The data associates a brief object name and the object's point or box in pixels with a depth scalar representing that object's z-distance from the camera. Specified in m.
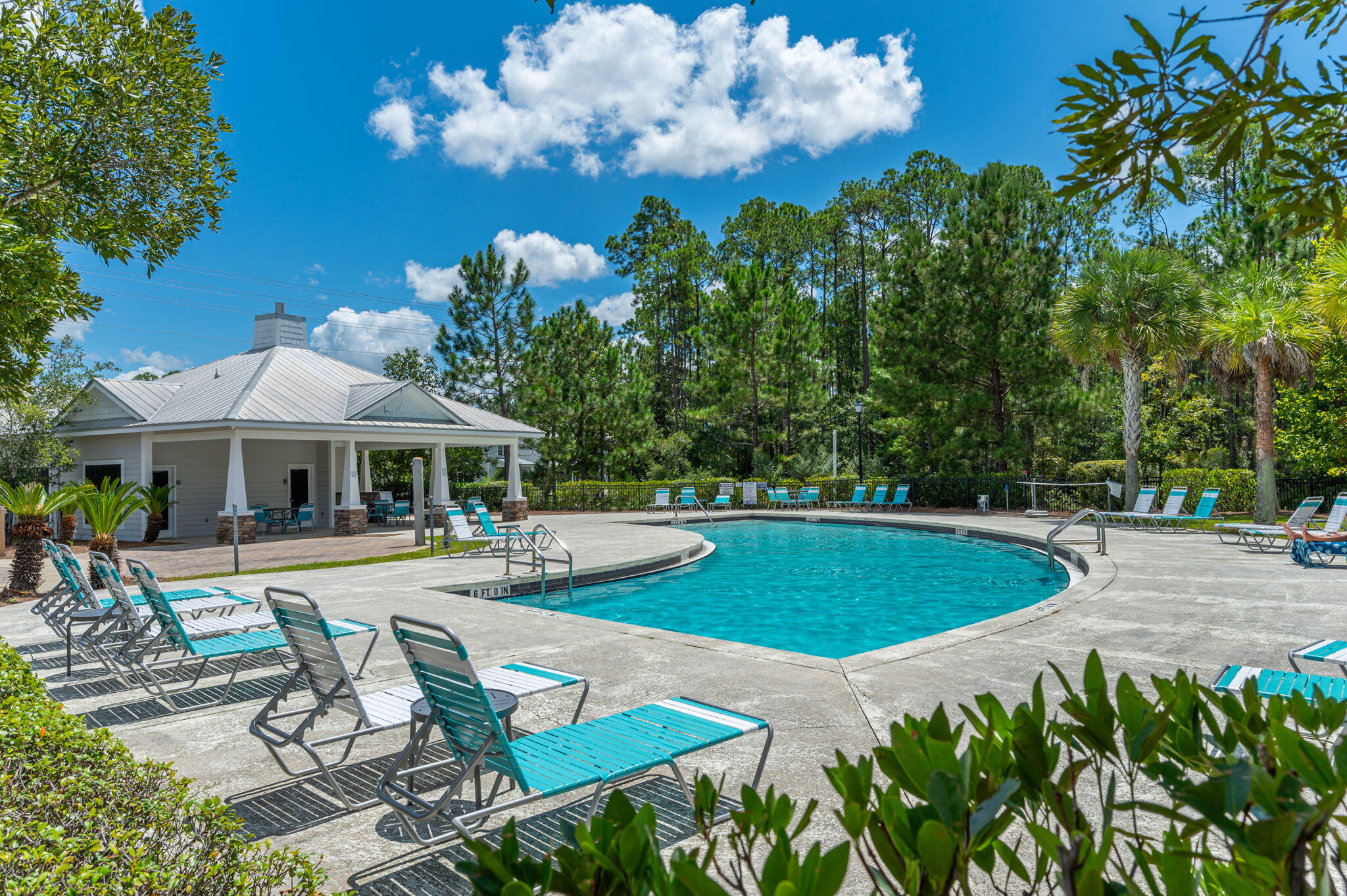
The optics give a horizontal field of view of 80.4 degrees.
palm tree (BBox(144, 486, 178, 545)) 19.30
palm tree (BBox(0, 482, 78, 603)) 9.84
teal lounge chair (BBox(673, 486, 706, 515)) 25.22
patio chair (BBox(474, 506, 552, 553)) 13.01
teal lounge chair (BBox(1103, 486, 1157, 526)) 17.91
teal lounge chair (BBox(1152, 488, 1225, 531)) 16.50
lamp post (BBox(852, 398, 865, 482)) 25.78
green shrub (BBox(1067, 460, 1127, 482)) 21.52
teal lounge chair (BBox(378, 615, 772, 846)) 2.88
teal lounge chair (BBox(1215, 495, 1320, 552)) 12.90
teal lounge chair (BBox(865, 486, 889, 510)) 24.78
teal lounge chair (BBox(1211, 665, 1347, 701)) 3.94
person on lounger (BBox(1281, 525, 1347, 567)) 10.84
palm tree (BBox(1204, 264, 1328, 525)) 17.05
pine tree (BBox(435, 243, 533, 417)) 34.41
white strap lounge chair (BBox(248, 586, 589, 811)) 3.58
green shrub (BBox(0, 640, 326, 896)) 2.19
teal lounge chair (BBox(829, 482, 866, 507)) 25.31
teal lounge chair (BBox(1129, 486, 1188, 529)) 17.20
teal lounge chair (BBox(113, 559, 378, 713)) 5.08
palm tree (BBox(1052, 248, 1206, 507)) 19.39
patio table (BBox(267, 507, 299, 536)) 21.34
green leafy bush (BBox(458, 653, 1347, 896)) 0.95
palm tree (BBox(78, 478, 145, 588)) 10.58
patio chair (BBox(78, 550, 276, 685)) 5.47
